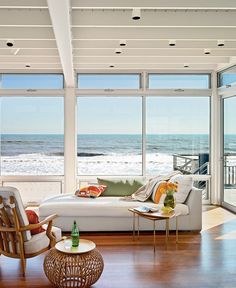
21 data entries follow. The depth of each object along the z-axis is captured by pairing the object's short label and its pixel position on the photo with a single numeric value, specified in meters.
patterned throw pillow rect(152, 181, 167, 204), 4.14
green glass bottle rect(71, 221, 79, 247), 2.57
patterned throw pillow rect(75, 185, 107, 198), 4.37
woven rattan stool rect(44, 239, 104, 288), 2.43
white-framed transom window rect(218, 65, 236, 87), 5.16
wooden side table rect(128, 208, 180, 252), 3.33
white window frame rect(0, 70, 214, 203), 5.63
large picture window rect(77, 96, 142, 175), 5.83
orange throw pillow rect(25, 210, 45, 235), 2.89
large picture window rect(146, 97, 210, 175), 5.82
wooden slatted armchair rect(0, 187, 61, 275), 2.68
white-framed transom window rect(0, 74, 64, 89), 5.68
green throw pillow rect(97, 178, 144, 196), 4.61
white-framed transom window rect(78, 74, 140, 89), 5.73
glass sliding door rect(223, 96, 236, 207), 5.19
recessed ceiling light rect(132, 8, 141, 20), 3.21
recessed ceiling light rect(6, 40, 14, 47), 4.15
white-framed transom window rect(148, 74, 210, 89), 5.74
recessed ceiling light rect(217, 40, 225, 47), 4.10
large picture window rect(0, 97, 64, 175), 5.79
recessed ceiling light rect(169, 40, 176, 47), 4.10
